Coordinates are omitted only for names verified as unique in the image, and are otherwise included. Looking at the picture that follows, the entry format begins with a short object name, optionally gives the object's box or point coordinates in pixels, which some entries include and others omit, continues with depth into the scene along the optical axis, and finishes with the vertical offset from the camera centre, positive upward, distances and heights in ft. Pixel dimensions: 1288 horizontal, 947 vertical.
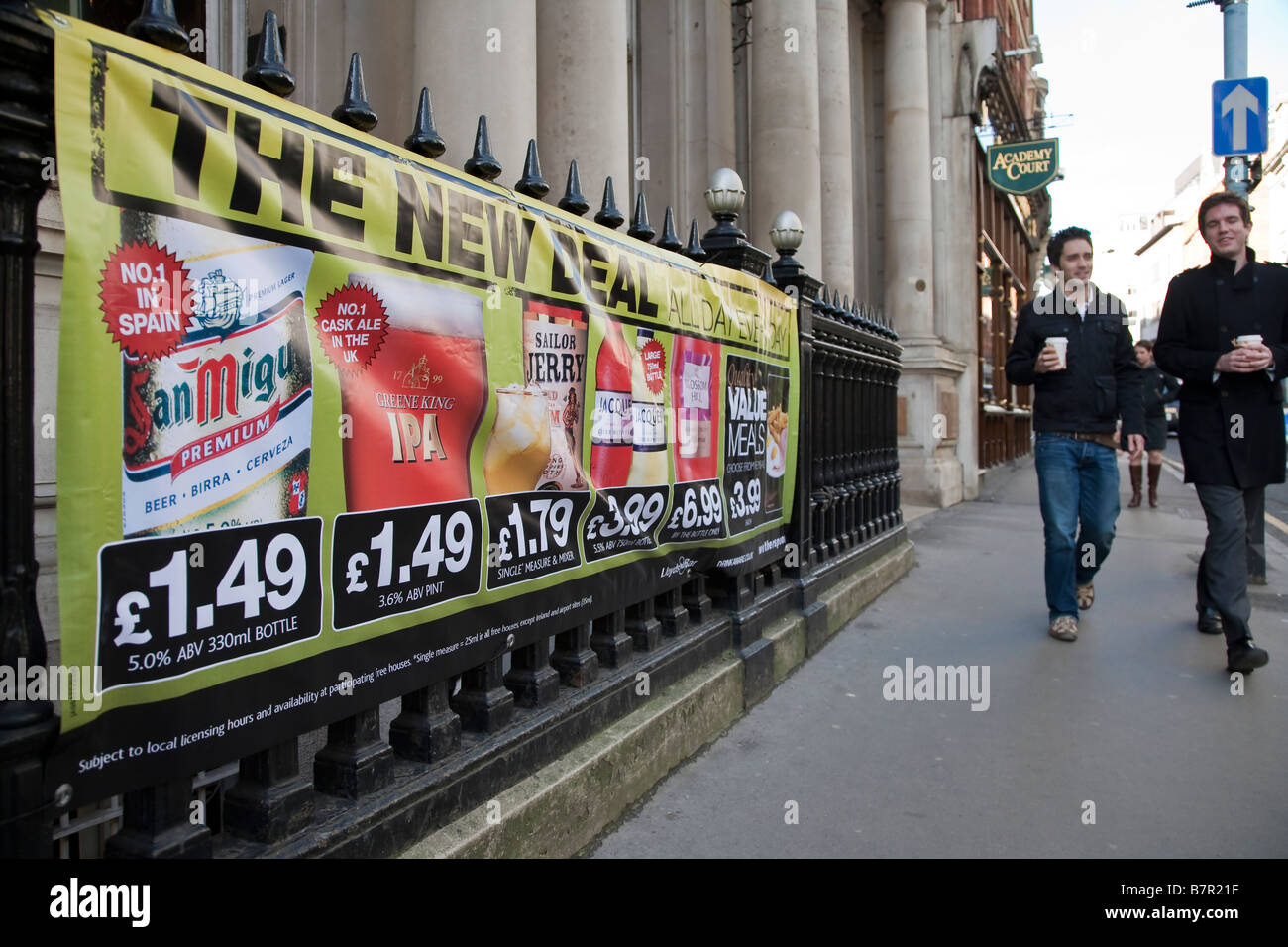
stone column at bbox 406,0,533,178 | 15.23 +6.62
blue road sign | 25.91 +9.78
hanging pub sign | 51.16 +16.94
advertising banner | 5.00 +0.33
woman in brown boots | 37.73 +2.09
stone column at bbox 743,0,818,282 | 30.25 +11.70
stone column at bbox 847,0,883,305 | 46.62 +15.59
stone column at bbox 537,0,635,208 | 18.78 +7.88
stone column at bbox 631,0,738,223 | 33.45 +13.70
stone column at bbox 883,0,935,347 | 42.47 +13.61
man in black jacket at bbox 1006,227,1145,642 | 17.46 +1.00
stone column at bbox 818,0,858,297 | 34.65 +12.60
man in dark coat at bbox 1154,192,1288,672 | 14.84 +1.22
